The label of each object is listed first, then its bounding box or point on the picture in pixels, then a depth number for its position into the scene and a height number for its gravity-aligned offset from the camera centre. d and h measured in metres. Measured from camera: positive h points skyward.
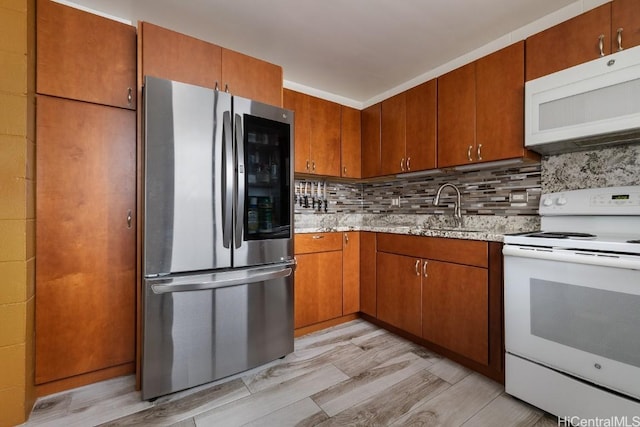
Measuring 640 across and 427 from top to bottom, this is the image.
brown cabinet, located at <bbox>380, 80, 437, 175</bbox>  2.39 +0.74
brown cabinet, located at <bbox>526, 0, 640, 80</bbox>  1.44 +0.97
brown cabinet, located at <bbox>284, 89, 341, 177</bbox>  2.66 +0.78
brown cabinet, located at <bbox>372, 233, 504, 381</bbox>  1.81 -0.60
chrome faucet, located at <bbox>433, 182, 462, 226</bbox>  2.50 +0.08
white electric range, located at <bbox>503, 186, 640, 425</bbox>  1.26 -0.48
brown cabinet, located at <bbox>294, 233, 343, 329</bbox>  2.44 -0.57
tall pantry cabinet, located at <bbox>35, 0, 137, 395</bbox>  1.64 +0.09
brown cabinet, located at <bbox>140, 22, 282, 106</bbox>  1.74 +0.99
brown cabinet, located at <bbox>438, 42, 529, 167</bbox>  1.87 +0.74
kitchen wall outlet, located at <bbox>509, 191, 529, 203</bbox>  2.11 +0.13
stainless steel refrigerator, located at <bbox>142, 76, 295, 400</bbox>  1.58 -0.14
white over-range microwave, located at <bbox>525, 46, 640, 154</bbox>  1.43 +0.59
